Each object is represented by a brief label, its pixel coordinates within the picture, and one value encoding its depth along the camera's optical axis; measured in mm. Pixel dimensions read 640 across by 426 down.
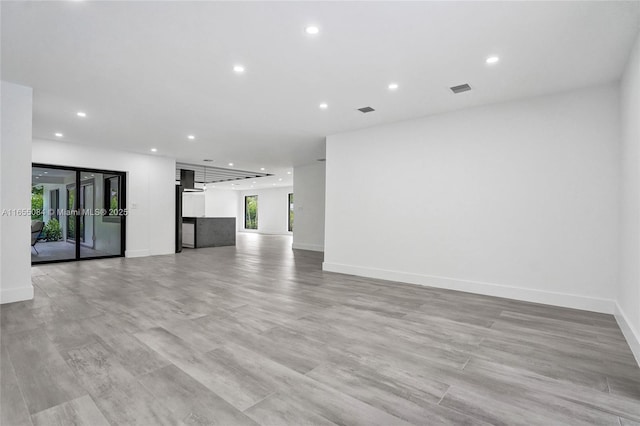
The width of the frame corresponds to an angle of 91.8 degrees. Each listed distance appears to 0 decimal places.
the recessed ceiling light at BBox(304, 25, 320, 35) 2637
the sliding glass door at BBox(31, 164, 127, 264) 6668
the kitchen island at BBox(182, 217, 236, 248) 10430
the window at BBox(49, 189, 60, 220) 6726
